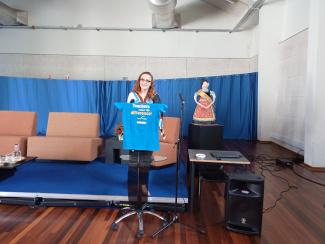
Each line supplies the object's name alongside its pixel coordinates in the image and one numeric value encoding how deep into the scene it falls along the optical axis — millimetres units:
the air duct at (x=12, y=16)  7332
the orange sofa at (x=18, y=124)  4137
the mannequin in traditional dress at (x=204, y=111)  4164
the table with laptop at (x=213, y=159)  2400
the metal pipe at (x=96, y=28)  8023
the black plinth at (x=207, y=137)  3938
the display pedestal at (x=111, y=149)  3916
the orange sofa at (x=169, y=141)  3754
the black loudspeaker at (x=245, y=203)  2105
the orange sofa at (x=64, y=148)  3787
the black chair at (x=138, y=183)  2143
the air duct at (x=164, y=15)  6008
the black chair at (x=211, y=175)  2523
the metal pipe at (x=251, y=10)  6031
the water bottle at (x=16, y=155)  2973
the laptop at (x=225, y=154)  2514
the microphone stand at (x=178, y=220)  2095
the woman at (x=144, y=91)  2311
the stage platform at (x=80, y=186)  2643
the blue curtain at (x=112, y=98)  7336
